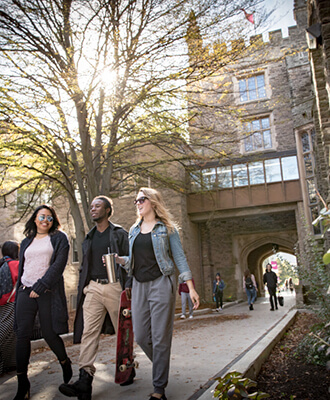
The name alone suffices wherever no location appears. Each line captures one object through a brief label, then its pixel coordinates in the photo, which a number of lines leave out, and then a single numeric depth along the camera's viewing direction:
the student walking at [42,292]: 3.22
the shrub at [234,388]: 2.04
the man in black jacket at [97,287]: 3.29
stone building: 16.98
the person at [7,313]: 4.18
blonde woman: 2.88
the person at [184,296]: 11.61
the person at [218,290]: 14.67
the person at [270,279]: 13.05
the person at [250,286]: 14.77
